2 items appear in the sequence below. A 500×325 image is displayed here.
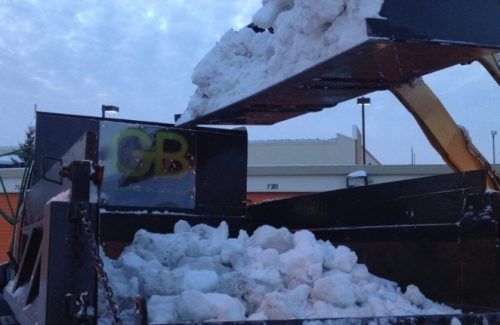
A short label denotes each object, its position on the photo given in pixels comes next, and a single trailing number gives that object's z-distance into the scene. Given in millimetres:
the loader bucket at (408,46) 2928
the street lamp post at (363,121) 22191
